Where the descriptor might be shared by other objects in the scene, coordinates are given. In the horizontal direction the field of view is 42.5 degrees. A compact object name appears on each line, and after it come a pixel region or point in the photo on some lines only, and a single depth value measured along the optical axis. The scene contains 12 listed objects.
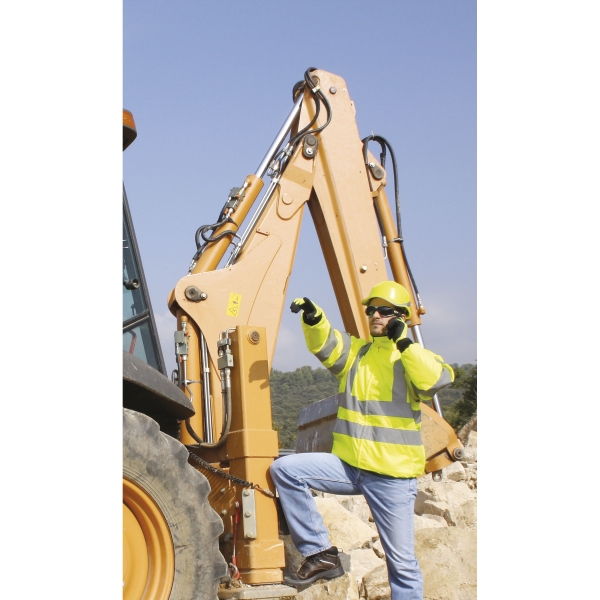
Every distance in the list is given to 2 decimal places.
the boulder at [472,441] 12.52
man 3.59
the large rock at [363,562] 4.89
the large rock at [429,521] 6.85
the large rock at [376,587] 4.45
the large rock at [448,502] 6.54
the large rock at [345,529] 5.87
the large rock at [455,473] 10.05
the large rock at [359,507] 7.88
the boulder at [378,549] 5.78
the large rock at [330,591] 3.82
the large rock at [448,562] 4.56
